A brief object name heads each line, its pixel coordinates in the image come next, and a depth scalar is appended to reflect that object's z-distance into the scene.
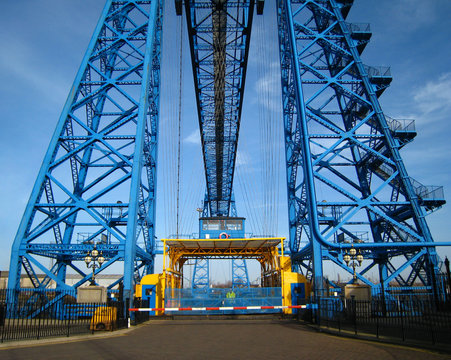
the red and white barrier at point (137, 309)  16.93
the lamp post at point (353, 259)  17.17
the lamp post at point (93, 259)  16.95
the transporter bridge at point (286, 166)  19.27
